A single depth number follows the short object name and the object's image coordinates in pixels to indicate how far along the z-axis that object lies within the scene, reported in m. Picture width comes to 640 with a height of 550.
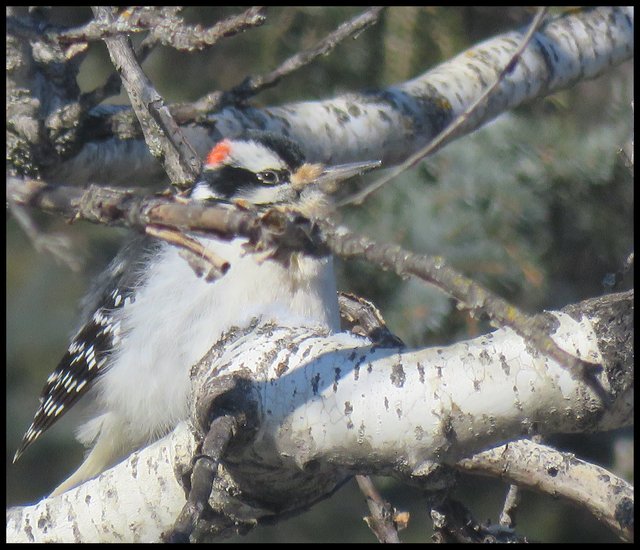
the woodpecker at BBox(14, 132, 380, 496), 6.04
